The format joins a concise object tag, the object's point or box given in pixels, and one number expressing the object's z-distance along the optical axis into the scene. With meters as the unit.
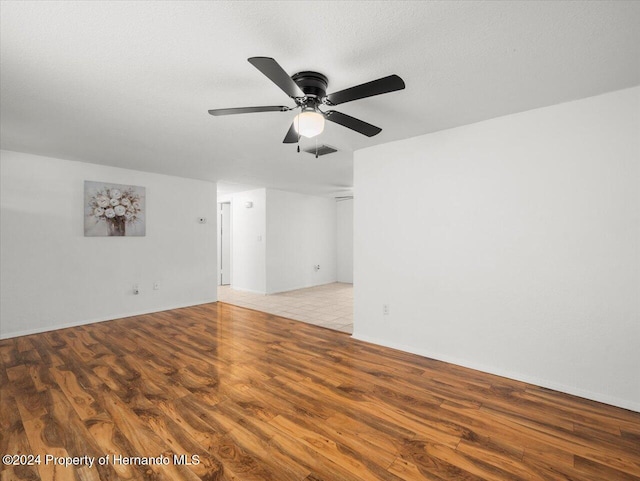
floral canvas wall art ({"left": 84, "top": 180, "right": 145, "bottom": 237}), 4.57
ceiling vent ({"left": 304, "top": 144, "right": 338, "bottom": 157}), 3.80
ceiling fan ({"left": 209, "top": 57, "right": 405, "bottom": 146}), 1.70
